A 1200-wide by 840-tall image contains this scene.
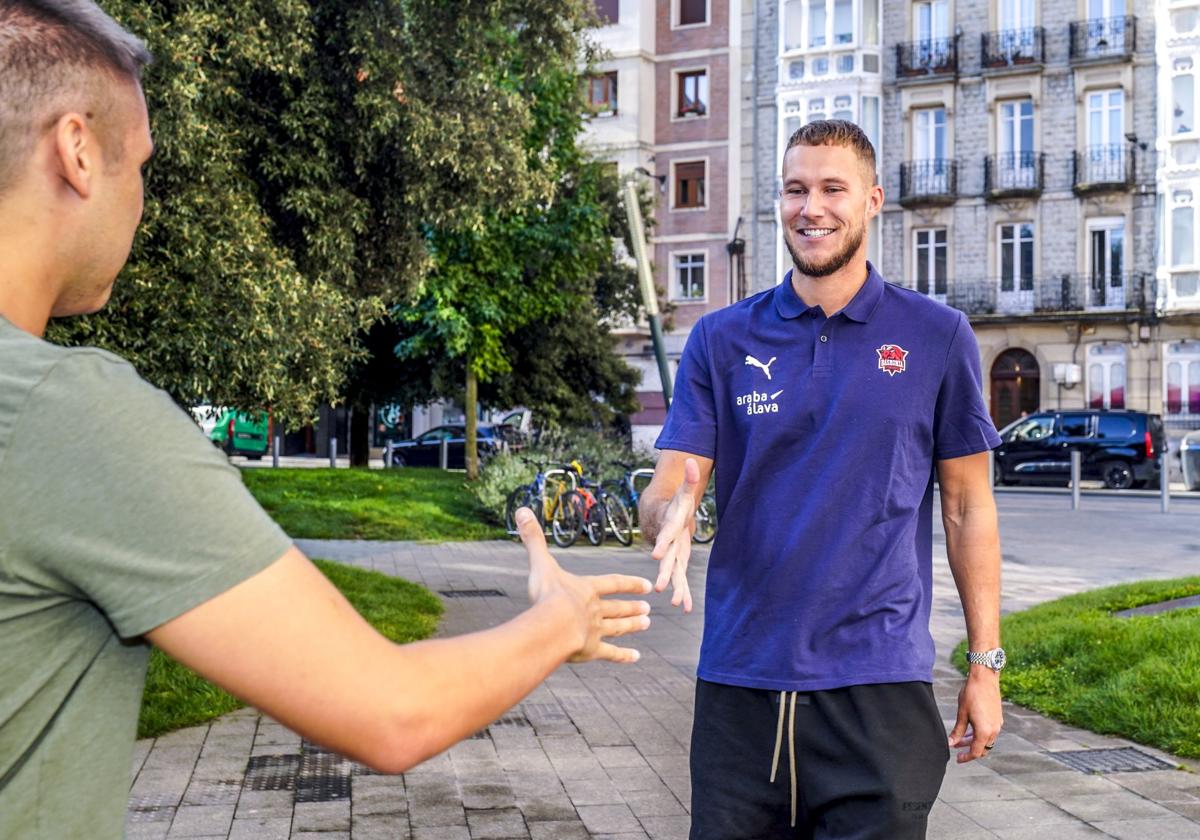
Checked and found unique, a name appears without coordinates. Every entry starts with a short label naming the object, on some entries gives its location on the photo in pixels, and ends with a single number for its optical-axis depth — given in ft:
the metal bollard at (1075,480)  81.51
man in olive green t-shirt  4.19
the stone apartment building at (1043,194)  132.05
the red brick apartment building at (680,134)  148.36
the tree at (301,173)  34.30
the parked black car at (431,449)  138.51
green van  158.81
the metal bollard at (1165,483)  78.02
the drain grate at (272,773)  19.81
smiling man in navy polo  10.07
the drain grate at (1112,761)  21.36
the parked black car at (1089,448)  107.76
